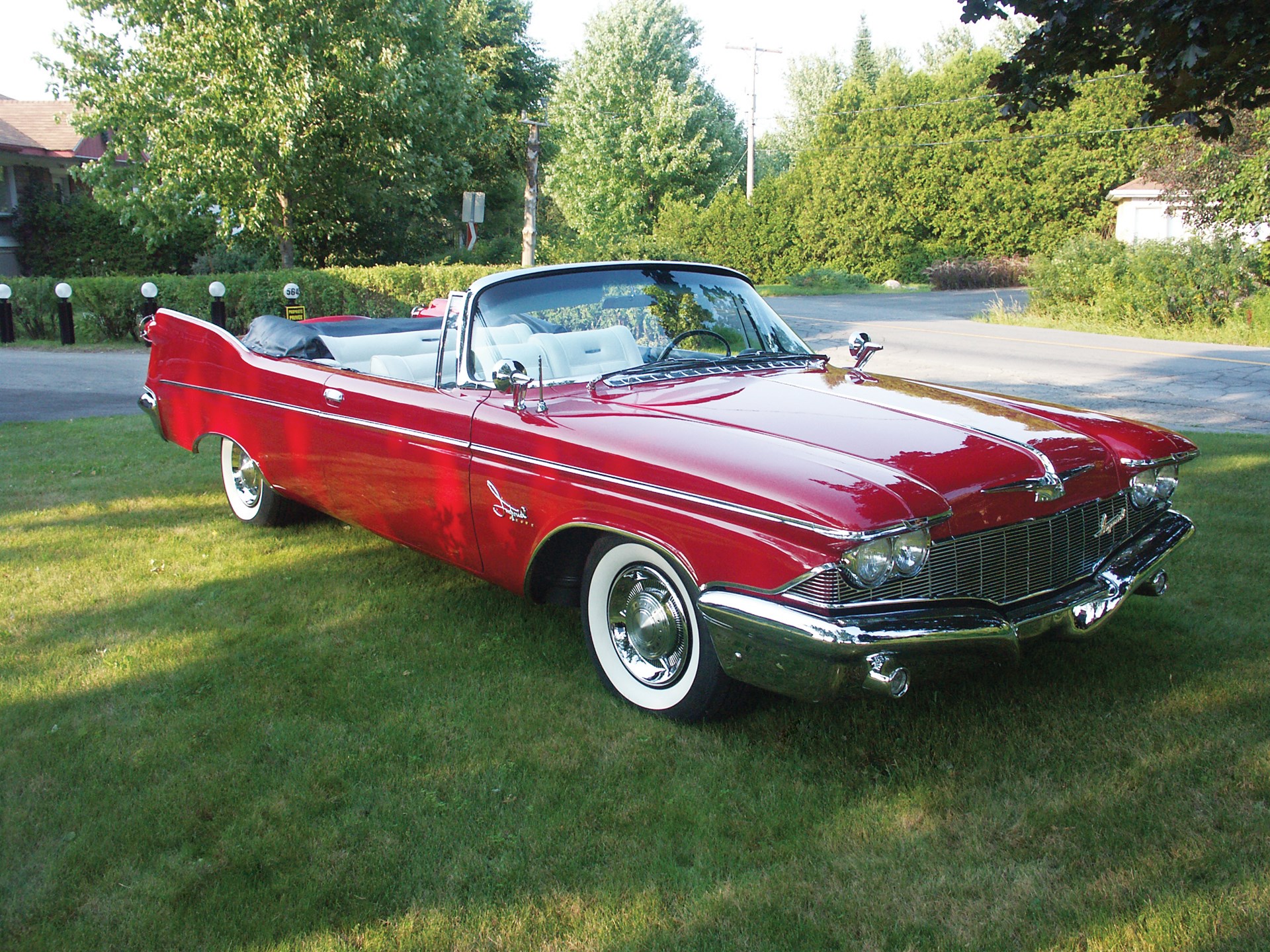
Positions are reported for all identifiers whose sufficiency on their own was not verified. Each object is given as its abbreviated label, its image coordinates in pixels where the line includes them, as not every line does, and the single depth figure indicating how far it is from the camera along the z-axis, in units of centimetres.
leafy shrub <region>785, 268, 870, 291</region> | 3725
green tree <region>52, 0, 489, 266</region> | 1747
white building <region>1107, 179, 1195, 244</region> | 3347
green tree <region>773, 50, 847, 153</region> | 6262
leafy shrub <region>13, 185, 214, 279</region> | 2616
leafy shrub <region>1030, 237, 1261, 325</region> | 1952
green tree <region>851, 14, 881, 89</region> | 6050
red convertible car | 290
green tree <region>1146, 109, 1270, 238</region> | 2075
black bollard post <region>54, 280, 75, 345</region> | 1608
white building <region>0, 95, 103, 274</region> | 2669
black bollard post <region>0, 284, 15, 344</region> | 1662
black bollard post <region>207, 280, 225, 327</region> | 1455
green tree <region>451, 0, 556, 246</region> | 3338
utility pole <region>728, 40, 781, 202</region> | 4022
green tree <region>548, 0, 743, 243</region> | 4069
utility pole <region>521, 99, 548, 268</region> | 3306
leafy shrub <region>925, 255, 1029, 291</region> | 3628
